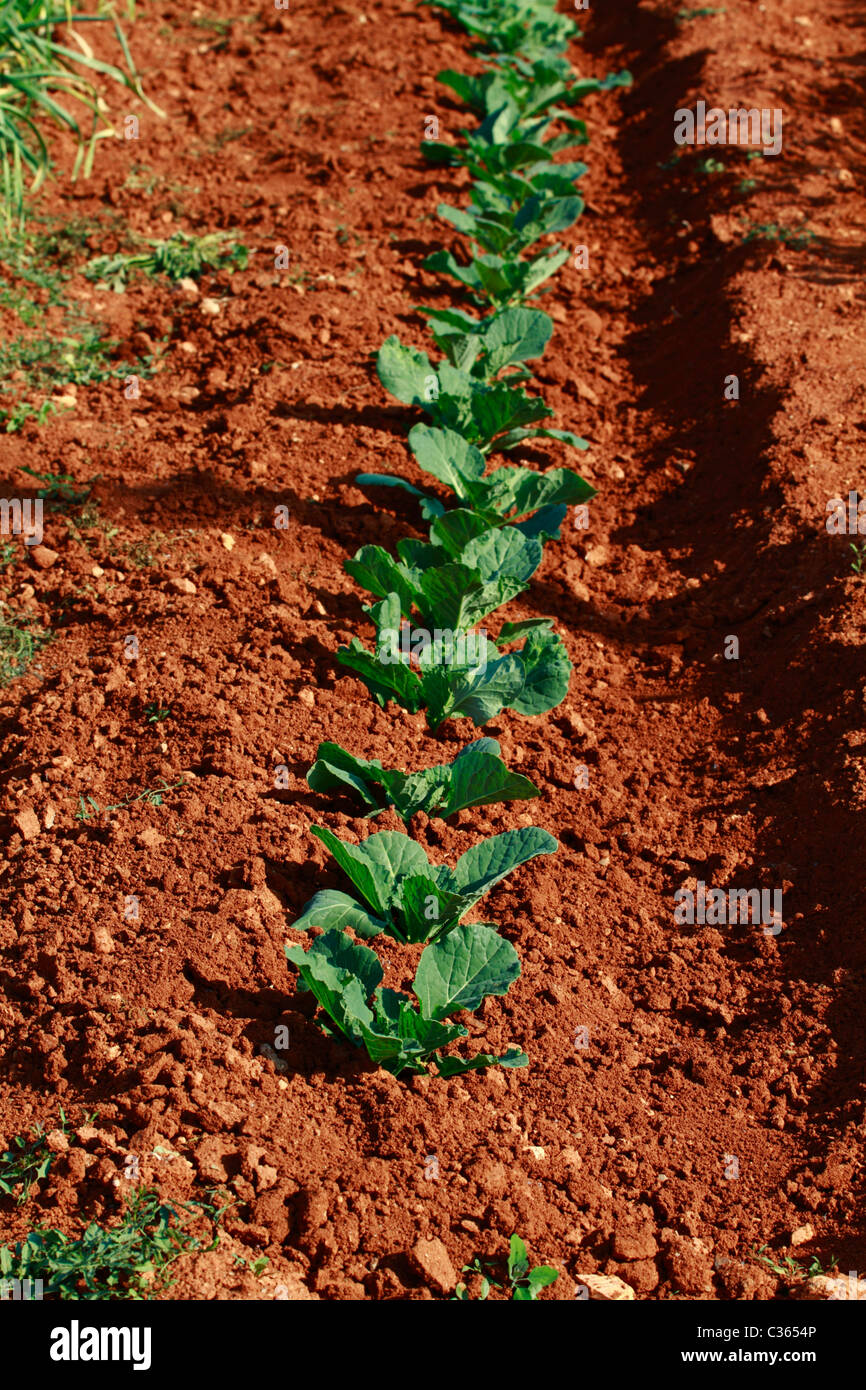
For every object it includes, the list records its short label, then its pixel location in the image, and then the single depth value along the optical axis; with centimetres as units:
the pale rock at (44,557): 369
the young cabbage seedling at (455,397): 395
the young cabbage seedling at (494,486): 369
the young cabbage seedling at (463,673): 320
